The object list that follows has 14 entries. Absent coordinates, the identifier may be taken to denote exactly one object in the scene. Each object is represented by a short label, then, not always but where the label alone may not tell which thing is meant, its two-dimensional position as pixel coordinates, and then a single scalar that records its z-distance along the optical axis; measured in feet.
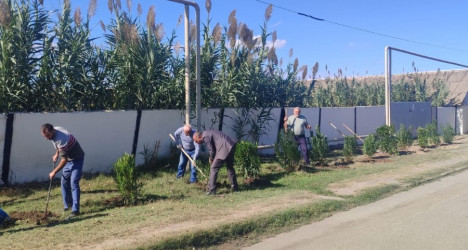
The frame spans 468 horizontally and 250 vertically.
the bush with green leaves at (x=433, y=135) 59.52
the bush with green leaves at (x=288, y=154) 36.40
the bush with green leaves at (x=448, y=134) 64.03
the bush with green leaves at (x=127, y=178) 25.03
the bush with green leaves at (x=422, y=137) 56.13
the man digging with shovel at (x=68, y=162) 22.97
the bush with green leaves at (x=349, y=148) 43.78
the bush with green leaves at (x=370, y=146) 45.39
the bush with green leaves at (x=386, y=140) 48.96
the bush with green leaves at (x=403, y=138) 52.85
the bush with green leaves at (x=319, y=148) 40.42
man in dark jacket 28.37
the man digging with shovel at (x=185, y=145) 32.63
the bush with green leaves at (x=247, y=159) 32.68
